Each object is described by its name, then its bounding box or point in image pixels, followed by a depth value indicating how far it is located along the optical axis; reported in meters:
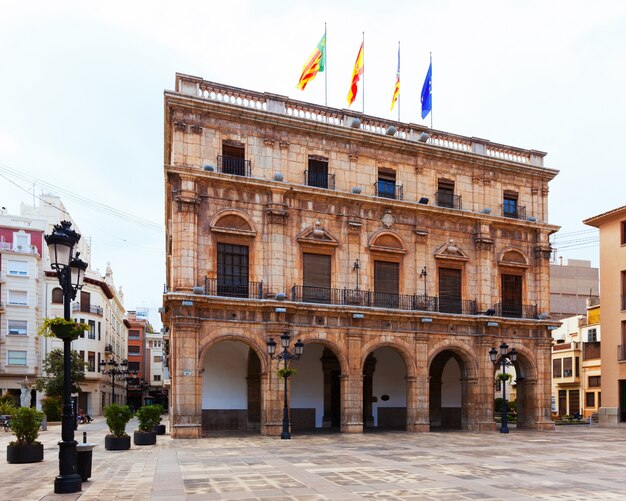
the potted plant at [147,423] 23.19
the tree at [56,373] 46.75
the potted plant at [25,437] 17.16
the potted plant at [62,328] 13.33
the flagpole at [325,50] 30.94
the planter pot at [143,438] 23.13
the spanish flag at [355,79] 31.81
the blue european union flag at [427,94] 33.97
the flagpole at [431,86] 34.05
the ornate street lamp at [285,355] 26.06
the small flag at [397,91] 33.38
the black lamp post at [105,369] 61.78
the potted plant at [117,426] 20.89
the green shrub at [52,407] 39.72
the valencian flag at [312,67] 30.55
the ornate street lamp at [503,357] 30.27
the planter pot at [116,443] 21.41
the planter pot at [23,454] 17.64
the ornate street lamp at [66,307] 12.54
